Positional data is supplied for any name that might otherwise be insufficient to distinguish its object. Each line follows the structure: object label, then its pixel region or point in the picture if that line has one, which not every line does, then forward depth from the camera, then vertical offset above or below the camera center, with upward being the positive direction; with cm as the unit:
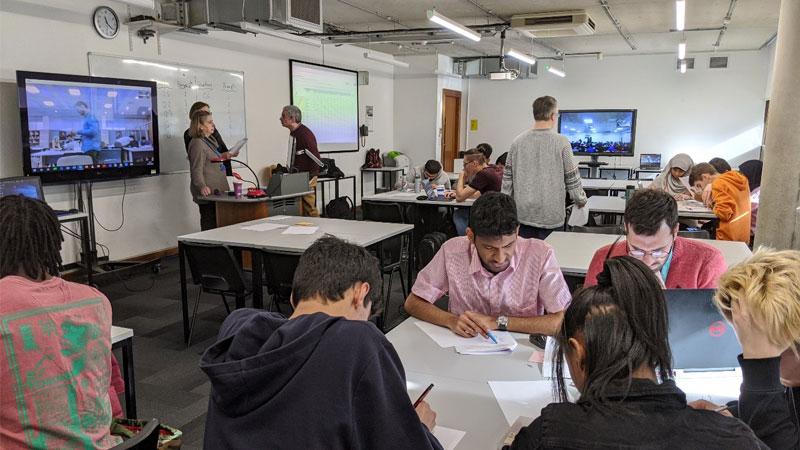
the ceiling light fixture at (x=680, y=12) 598 +142
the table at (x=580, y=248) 316 -66
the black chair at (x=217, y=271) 378 -89
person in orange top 468 -51
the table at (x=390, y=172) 1085 -63
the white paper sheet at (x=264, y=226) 439 -68
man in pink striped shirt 229 -59
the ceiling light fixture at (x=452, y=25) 614 +134
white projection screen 896 +60
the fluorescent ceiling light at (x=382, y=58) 932 +135
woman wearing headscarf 604 -36
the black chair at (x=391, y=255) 434 -92
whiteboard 603 +53
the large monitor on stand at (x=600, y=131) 1225 +23
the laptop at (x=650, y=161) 1148 -37
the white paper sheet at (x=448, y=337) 216 -75
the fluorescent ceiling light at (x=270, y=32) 562 +117
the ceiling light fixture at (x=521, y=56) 905 +138
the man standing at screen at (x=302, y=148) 636 -11
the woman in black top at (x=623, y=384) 101 -44
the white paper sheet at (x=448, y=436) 146 -77
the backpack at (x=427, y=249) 405 -77
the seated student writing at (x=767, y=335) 129 -44
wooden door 1295 +32
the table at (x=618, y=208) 524 -63
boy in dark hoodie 113 -50
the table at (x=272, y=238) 381 -69
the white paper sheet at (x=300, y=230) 426 -68
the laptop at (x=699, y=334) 166 -57
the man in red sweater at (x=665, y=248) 224 -42
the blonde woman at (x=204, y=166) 589 -30
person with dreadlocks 147 -56
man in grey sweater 418 -24
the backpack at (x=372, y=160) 1088 -40
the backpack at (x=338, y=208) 607 -74
